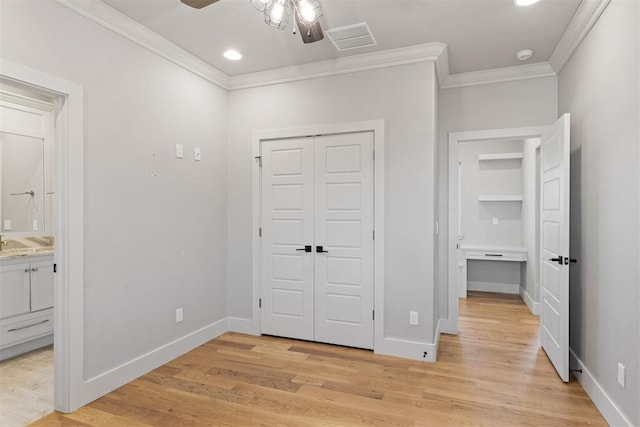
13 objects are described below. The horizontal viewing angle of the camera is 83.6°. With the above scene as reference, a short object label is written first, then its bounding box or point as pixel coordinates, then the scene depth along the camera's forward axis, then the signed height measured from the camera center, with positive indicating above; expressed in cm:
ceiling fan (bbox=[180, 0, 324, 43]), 179 +104
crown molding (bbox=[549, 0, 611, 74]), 242 +141
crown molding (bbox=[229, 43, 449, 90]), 316 +142
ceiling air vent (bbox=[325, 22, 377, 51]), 283 +147
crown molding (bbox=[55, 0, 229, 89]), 244 +140
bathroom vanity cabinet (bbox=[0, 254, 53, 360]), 314 -84
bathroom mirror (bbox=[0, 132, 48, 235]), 354 +28
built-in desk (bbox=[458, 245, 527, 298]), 530 -62
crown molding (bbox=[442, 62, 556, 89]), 354 +143
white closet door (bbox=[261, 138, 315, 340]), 363 -25
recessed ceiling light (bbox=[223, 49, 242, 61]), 327 +148
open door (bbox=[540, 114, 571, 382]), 271 -26
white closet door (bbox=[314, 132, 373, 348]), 340 -25
